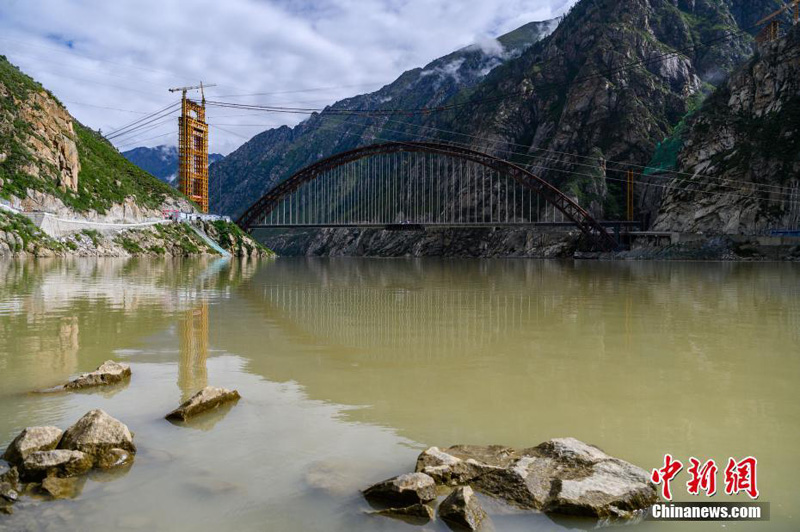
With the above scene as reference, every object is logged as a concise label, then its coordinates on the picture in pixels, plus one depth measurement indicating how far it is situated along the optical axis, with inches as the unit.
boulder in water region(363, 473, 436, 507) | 180.1
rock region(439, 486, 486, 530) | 167.0
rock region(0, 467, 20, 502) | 178.5
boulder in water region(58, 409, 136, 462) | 209.3
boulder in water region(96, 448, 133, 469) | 206.1
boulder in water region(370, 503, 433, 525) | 173.3
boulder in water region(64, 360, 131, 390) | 310.0
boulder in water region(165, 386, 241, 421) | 260.1
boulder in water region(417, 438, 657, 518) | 179.2
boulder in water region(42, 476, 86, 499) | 183.8
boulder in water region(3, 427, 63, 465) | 202.2
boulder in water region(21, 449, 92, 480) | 193.3
